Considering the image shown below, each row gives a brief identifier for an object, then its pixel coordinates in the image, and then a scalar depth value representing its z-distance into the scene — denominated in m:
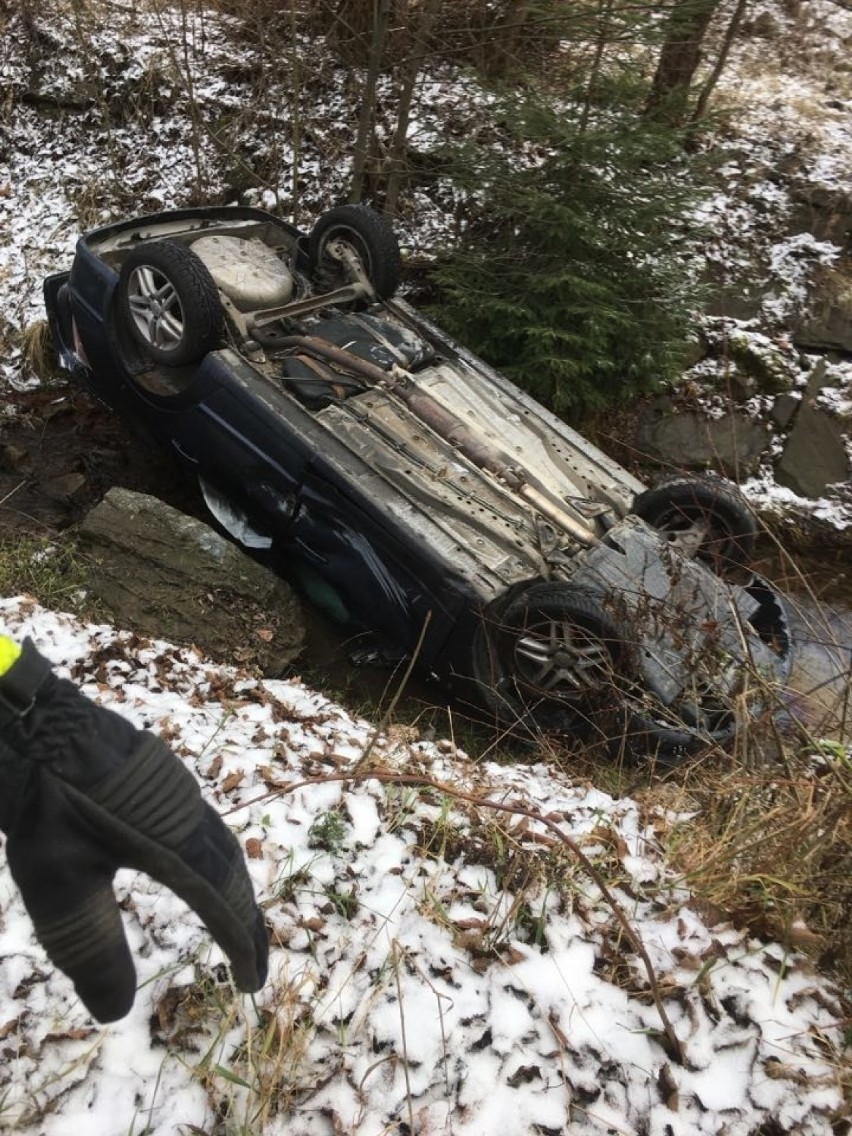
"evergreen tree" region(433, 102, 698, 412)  5.71
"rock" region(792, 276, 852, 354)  7.20
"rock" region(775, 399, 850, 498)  6.75
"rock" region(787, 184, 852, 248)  7.83
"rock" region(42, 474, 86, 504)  5.75
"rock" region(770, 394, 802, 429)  6.93
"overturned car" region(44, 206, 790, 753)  3.88
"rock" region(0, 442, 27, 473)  6.01
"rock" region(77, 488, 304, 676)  4.43
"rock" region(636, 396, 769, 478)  6.81
